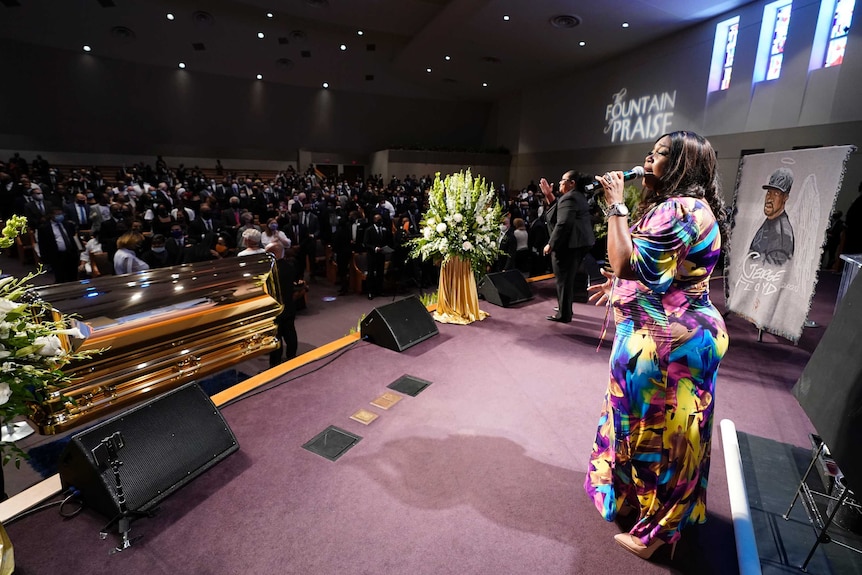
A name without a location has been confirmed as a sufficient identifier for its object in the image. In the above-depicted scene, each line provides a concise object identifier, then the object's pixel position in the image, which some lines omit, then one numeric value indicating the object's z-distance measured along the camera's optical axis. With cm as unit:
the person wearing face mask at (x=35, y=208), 838
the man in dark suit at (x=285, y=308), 410
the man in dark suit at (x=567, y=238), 484
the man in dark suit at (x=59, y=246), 658
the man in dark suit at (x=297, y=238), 809
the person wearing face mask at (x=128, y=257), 488
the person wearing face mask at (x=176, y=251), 569
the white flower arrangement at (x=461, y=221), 466
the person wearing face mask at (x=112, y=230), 628
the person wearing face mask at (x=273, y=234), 729
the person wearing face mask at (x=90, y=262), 602
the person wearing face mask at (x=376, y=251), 728
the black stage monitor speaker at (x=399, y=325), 411
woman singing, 158
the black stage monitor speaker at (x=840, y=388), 149
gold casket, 233
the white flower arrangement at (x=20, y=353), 136
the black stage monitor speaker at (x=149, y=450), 195
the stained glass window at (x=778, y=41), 1025
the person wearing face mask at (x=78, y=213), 920
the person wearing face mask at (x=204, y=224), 790
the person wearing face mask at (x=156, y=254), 537
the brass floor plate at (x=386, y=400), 314
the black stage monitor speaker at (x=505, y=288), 578
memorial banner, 392
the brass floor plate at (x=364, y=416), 293
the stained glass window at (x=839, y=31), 895
